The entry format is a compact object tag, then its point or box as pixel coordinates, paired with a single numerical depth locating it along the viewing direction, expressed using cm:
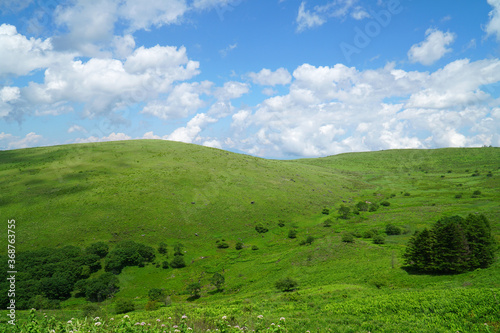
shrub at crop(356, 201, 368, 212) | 12038
